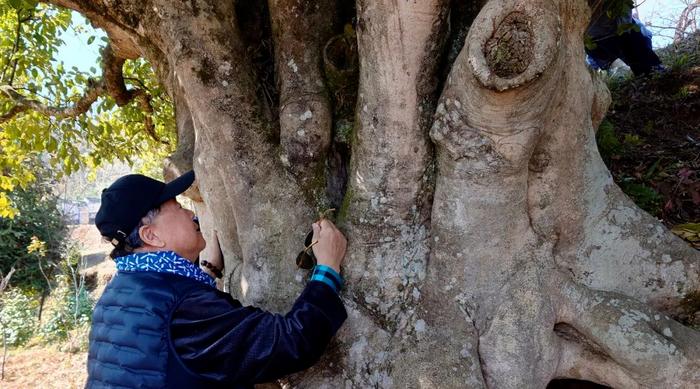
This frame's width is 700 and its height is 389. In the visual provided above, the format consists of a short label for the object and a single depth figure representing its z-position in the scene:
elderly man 1.89
